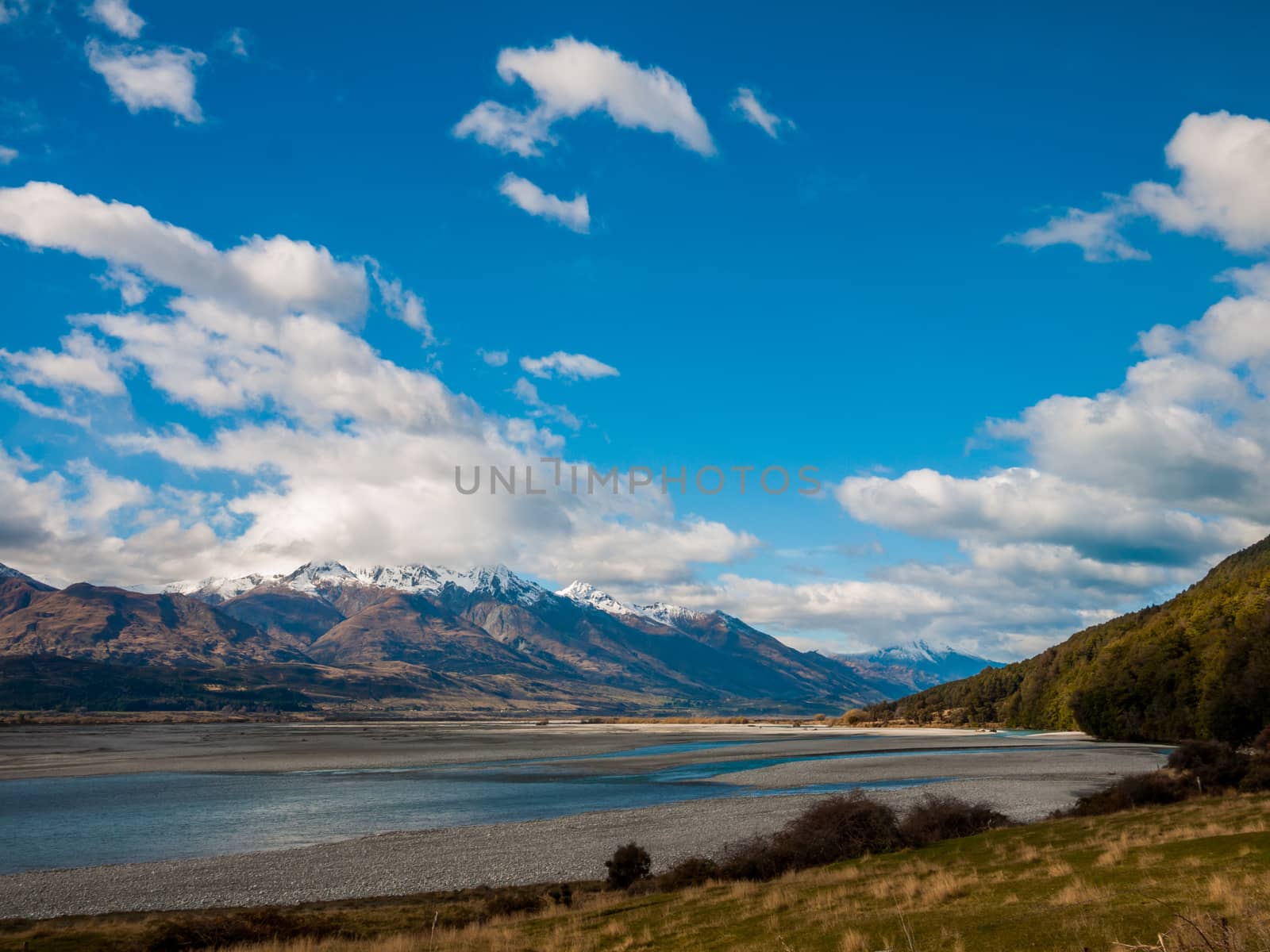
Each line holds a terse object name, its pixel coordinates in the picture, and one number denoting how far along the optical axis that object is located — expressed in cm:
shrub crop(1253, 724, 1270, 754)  5122
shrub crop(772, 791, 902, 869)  3409
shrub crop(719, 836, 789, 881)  3275
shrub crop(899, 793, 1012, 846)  3534
